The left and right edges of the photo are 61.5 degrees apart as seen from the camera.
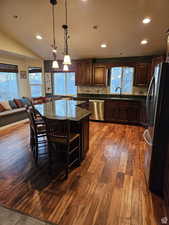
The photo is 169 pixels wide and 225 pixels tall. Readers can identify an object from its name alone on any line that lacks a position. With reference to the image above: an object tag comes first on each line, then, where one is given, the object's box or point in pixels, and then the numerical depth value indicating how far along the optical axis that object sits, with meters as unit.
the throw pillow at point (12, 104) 5.22
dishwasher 5.30
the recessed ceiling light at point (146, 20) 3.13
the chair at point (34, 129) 2.56
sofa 4.64
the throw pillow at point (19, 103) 5.39
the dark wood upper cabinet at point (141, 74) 4.85
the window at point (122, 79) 5.43
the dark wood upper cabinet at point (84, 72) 5.53
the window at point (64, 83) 6.30
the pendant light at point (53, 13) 2.67
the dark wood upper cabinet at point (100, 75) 5.41
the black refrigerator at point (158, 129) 1.75
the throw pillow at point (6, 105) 4.91
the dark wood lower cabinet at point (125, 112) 4.84
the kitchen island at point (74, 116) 2.38
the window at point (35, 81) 6.36
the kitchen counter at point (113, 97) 5.18
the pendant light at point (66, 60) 2.65
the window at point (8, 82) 5.27
